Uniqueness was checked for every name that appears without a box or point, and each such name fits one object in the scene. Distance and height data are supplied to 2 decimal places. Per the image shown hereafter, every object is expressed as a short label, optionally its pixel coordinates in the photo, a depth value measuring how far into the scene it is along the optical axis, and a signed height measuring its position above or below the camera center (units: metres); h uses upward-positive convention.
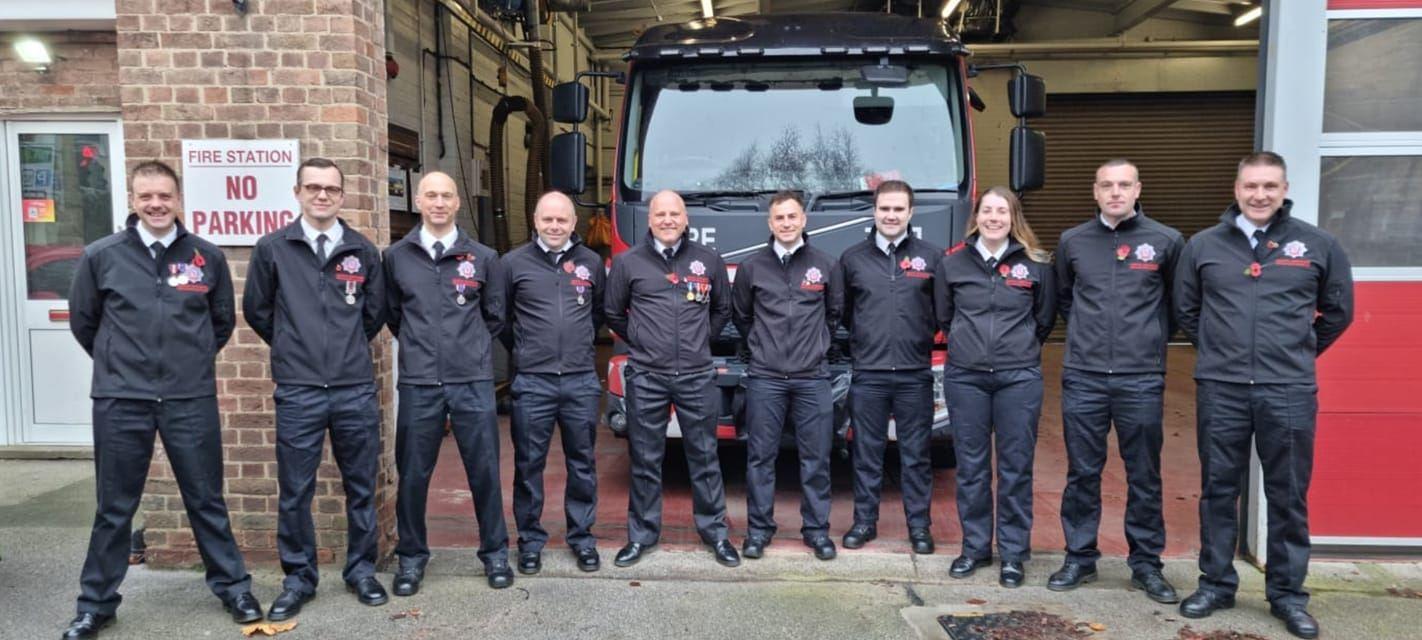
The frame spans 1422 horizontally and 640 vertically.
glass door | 6.59 +0.13
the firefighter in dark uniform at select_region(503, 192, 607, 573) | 4.36 -0.51
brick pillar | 4.27 +0.76
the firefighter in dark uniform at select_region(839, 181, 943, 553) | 4.58 -0.43
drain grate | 3.75 -1.49
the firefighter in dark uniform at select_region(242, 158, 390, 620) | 3.88 -0.37
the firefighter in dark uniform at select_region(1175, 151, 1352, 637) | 3.75 -0.38
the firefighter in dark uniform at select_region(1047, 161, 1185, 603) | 4.05 -0.44
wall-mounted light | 6.38 +1.35
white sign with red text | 4.30 +0.30
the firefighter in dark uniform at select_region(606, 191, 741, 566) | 4.53 -0.49
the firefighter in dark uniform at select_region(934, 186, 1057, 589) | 4.29 -0.48
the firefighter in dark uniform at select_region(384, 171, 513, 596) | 4.10 -0.43
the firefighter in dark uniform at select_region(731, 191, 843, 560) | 4.57 -0.52
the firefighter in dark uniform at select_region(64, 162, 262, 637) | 3.67 -0.42
